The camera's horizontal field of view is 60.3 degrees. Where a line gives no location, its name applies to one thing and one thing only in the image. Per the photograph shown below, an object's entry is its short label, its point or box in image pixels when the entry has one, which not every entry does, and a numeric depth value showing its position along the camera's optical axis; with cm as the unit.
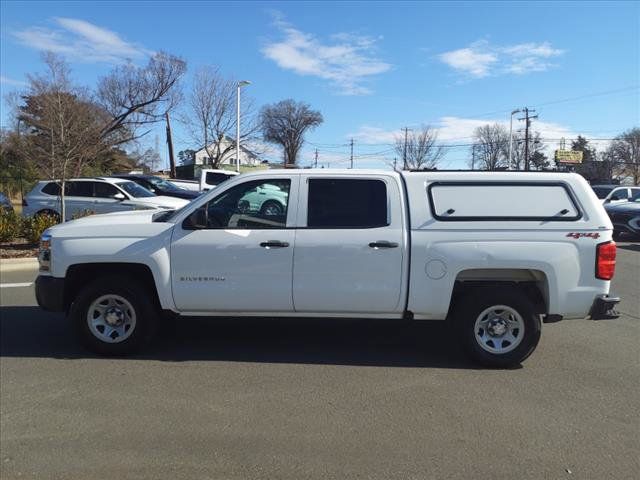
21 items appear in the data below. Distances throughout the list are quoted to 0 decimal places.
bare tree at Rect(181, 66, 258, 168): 3900
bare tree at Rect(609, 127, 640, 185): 8175
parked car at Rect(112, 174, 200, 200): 1875
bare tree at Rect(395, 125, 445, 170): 7456
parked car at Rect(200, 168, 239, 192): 1967
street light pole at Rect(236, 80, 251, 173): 3453
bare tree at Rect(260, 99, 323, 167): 7581
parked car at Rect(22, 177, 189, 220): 1465
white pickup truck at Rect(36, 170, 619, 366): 506
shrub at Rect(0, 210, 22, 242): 1252
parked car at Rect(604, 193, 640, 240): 1706
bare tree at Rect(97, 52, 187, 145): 3453
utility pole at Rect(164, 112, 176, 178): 4448
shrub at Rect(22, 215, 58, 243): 1266
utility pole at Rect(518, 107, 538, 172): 6762
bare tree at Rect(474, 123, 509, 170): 8044
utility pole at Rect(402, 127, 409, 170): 7551
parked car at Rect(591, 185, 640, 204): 2042
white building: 4241
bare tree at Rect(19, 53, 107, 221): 1362
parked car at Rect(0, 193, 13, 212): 1881
